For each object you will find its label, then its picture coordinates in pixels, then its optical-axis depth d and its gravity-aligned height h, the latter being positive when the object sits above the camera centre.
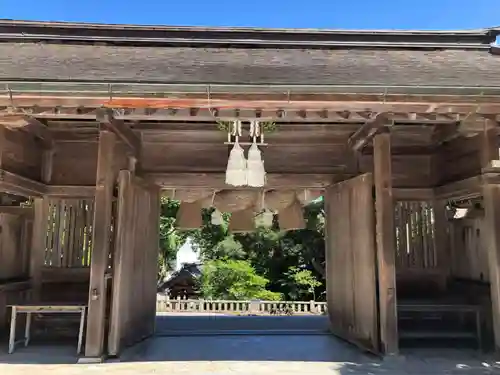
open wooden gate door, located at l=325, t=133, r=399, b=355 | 4.88 -0.05
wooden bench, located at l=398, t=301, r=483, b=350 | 5.54 -0.70
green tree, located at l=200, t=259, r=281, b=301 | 16.75 -1.15
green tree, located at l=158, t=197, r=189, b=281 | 18.09 +0.62
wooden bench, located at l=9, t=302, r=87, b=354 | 5.18 -0.67
